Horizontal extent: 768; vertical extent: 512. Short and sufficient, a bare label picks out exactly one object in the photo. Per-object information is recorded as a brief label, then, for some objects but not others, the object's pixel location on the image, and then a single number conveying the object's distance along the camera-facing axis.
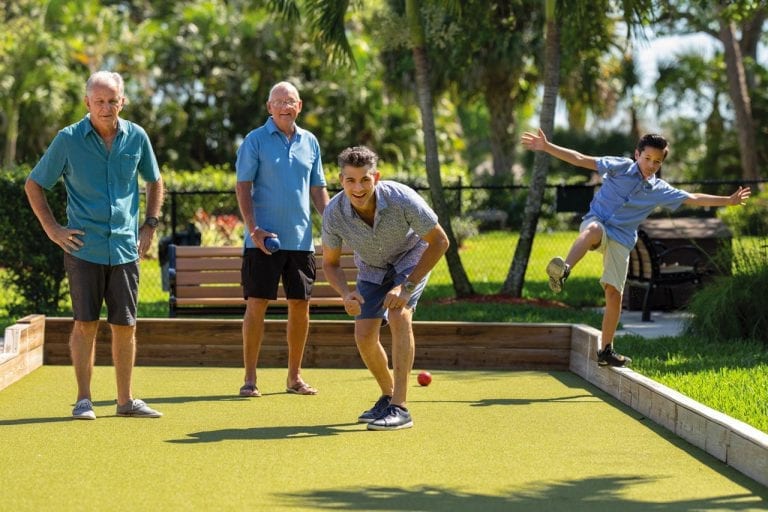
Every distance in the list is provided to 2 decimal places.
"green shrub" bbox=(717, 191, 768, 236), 12.29
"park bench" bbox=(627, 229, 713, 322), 12.78
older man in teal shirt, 7.15
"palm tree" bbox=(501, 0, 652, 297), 13.63
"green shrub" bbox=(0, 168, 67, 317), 12.20
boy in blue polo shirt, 8.30
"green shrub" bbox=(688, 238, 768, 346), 10.45
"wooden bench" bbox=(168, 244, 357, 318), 11.12
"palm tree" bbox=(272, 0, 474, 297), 13.77
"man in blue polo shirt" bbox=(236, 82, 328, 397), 8.14
